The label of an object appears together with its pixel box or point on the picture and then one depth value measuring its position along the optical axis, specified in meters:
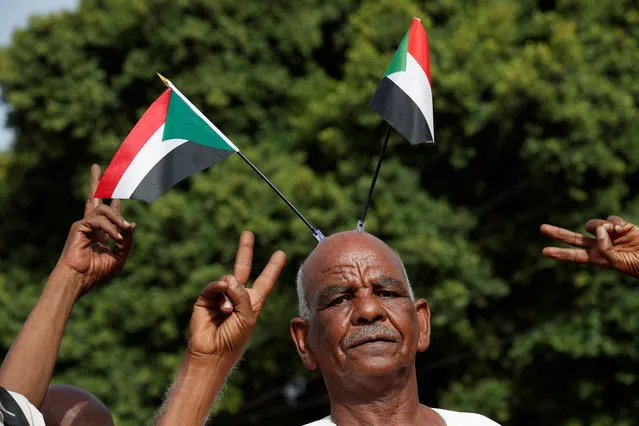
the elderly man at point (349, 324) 5.81
